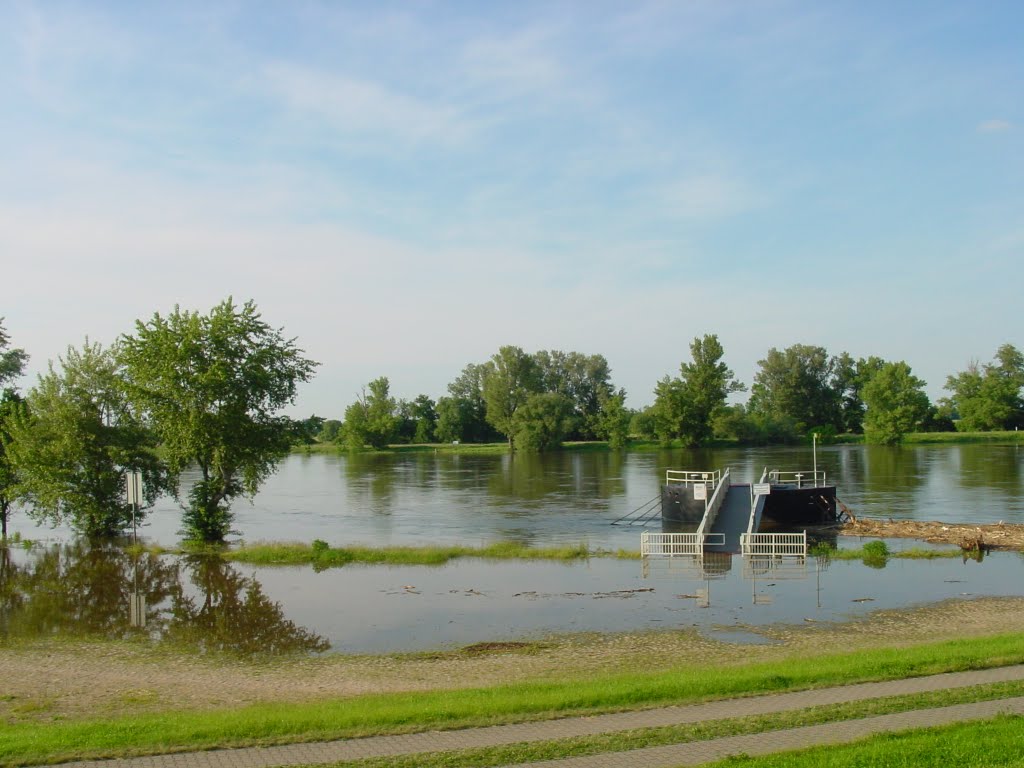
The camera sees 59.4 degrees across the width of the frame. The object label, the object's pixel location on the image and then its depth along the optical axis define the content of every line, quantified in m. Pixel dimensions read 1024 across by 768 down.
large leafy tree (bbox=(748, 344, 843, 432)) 149.75
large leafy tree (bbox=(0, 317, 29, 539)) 37.34
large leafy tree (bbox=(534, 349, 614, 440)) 157.25
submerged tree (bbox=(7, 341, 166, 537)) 36.28
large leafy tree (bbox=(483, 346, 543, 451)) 139.62
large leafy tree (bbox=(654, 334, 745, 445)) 129.25
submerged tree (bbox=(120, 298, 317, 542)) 34.91
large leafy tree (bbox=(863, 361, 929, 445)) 126.56
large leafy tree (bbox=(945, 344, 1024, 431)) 134.25
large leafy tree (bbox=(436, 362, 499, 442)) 150.75
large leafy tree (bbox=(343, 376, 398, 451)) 145.00
